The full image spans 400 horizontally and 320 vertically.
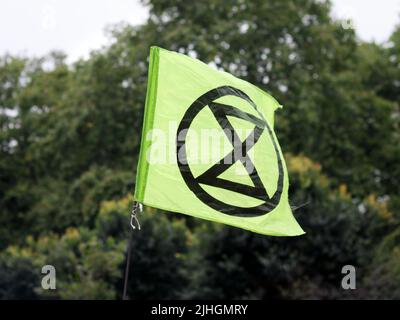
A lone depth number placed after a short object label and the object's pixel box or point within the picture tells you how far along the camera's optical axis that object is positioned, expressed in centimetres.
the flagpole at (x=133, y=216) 1683
